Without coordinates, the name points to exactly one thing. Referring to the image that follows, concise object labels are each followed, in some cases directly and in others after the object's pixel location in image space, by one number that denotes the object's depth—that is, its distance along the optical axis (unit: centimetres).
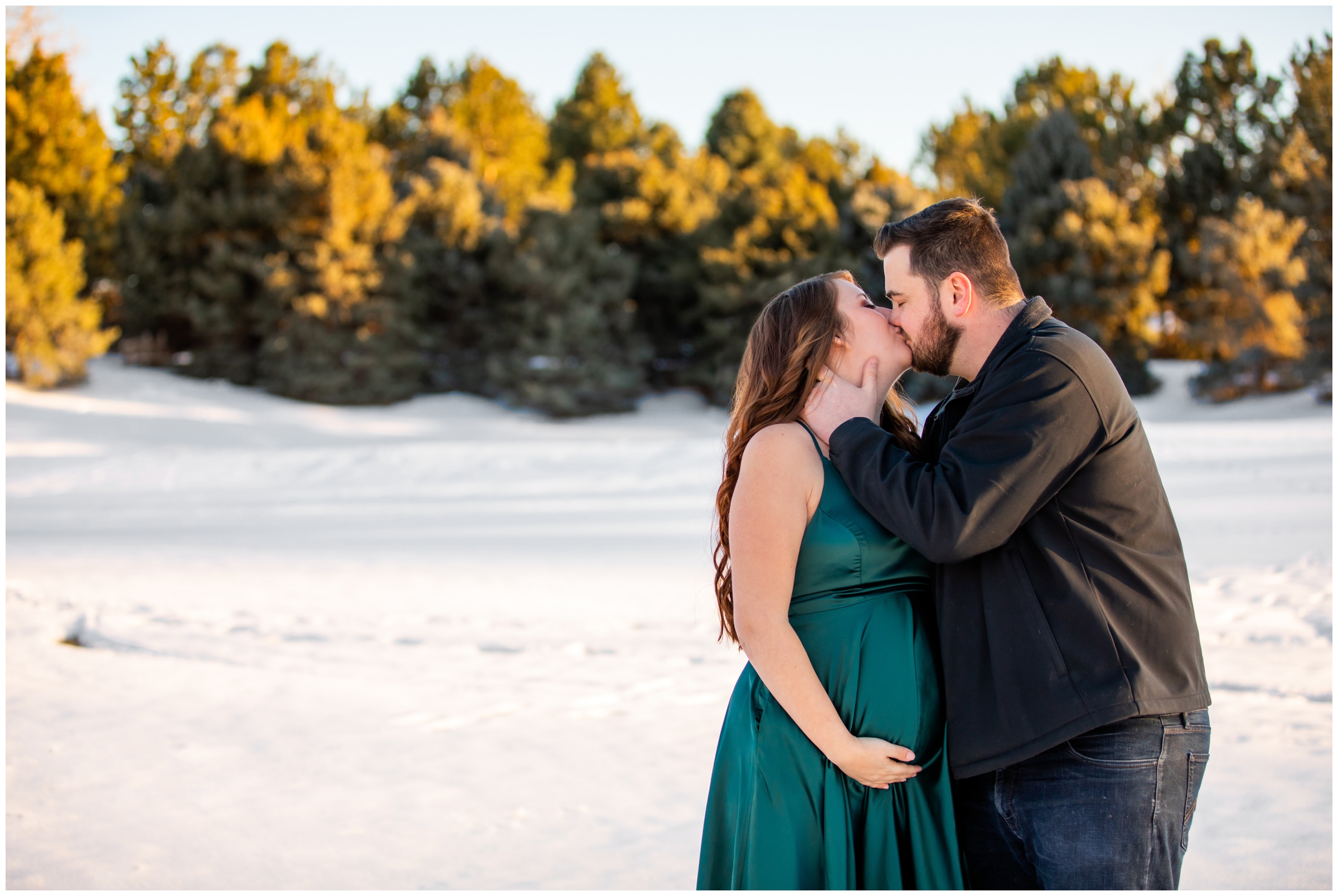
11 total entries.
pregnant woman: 229
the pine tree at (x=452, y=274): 3181
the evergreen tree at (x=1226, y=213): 2686
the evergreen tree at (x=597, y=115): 4778
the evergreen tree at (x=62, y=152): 2644
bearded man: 211
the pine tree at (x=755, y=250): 2939
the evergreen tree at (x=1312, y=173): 2569
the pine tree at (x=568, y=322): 2972
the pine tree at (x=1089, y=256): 2820
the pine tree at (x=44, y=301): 2502
